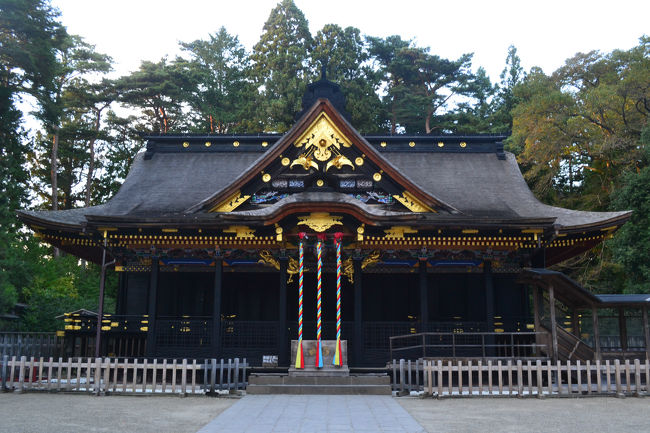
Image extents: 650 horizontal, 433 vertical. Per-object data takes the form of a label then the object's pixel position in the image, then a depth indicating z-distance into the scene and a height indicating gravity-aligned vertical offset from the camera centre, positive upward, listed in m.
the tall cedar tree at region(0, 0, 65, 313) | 28.25 +13.35
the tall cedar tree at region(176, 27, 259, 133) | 45.38 +19.88
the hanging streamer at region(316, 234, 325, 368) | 14.80 -0.09
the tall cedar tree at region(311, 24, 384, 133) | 41.00 +19.03
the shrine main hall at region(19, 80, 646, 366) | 16.47 +1.97
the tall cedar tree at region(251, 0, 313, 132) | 38.84 +19.02
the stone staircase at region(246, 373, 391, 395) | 13.86 -2.05
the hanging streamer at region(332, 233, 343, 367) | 14.85 -0.01
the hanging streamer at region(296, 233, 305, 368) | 14.78 -0.51
